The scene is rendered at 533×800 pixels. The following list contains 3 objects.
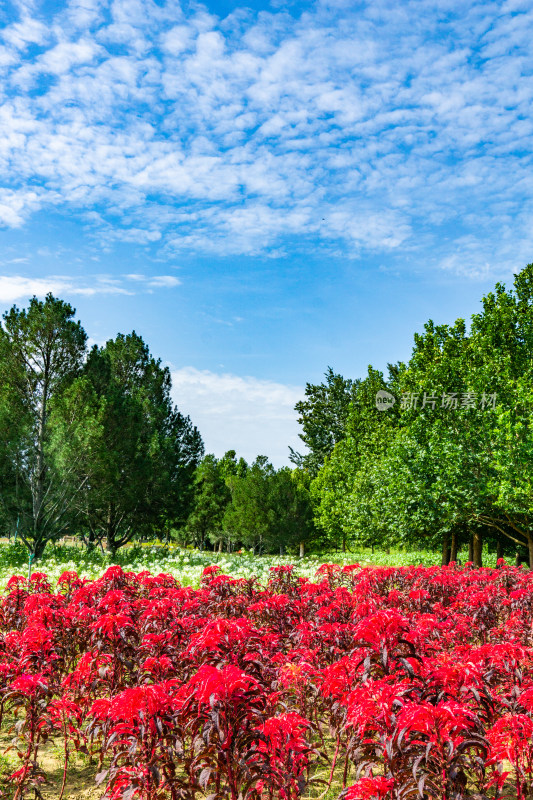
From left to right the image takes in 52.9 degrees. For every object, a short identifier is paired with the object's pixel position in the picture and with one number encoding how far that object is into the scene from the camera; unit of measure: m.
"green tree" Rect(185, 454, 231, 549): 36.09
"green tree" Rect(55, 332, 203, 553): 17.05
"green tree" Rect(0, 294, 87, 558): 17.14
